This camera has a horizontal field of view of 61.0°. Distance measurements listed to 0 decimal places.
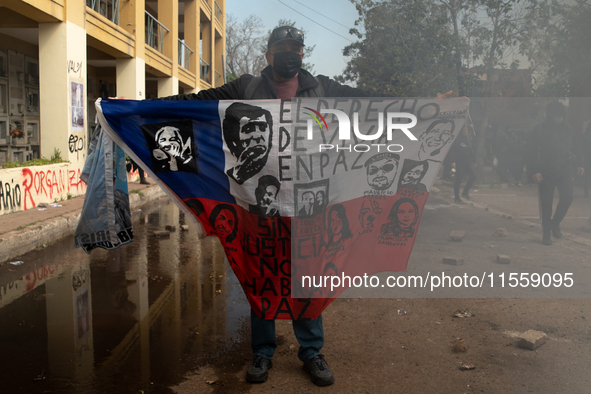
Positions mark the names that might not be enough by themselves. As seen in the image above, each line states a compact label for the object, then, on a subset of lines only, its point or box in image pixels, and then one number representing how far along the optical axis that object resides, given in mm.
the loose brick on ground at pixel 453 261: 6125
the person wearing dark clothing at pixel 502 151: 14367
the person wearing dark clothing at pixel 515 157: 14172
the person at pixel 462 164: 12138
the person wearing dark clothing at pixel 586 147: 9766
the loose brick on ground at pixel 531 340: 3635
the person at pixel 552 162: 7062
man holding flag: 3238
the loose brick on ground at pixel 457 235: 7596
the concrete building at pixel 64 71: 9998
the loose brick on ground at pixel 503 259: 6238
